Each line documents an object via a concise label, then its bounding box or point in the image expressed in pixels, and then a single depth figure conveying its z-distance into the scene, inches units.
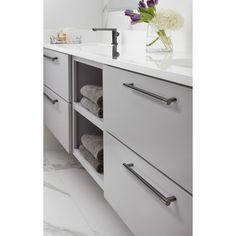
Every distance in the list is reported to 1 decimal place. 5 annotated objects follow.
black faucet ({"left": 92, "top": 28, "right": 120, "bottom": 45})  82.6
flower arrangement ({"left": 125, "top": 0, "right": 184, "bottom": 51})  73.8
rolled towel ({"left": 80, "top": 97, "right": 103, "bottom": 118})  74.0
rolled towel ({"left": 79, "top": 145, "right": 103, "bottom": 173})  76.3
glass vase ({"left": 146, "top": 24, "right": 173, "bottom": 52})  75.0
